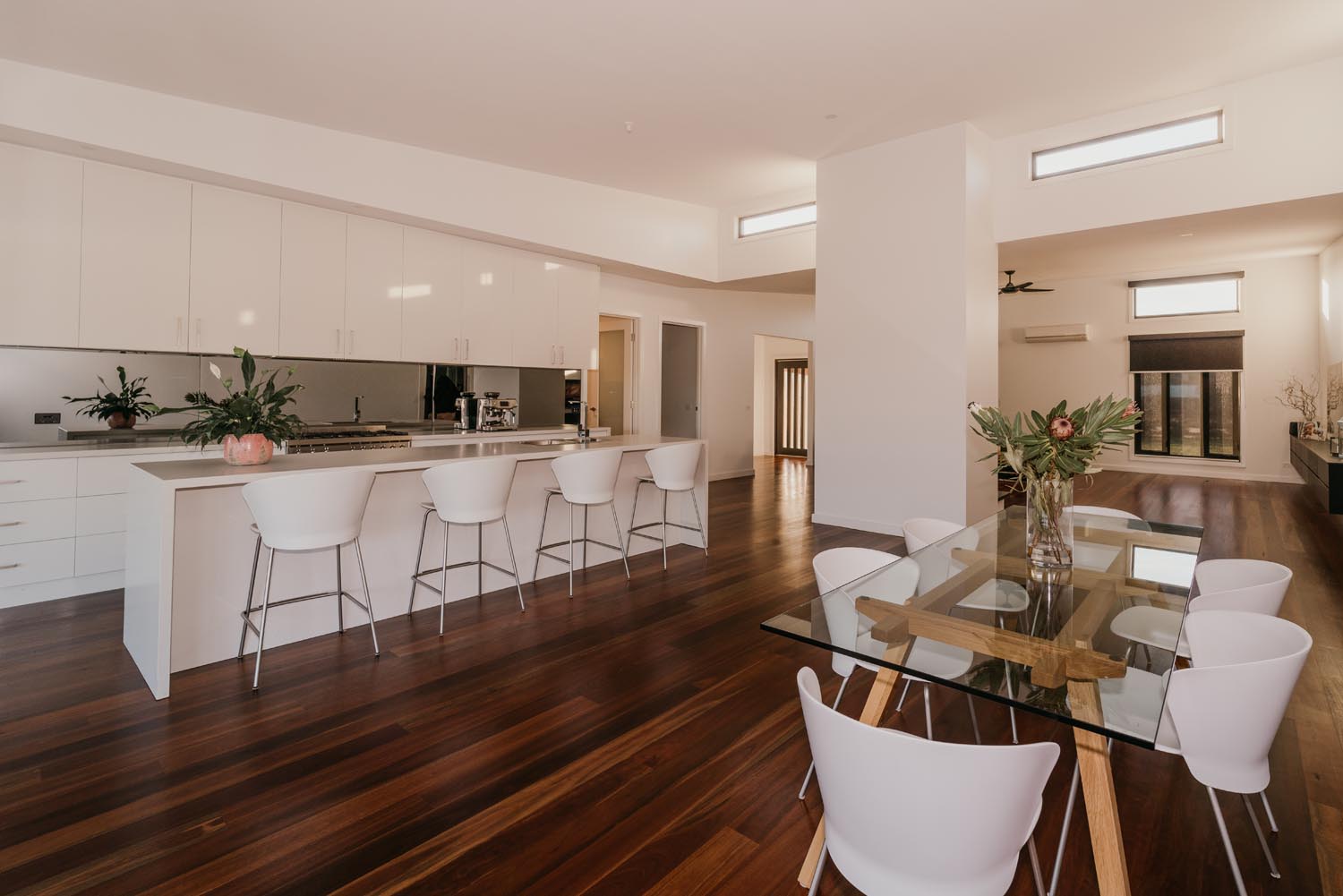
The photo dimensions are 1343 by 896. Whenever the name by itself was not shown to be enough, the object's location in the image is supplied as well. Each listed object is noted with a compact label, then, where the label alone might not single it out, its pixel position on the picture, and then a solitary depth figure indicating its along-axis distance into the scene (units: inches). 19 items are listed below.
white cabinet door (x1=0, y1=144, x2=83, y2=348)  153.2
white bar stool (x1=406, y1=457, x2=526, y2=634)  133.6
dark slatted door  522.3
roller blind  366.9
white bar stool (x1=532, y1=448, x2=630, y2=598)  158.9
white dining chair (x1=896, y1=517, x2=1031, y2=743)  71.5
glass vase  87.4
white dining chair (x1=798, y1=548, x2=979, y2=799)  57.1
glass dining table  51.0
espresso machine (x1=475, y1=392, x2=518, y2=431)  237.8
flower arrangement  85.4
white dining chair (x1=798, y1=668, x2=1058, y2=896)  40.2
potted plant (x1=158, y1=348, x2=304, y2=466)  119.3
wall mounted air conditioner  407.8
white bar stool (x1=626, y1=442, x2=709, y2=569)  181.5
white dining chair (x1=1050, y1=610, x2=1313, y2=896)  57.2
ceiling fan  319.6
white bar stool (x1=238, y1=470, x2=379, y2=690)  108.1
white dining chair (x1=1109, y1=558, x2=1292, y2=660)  63.2
